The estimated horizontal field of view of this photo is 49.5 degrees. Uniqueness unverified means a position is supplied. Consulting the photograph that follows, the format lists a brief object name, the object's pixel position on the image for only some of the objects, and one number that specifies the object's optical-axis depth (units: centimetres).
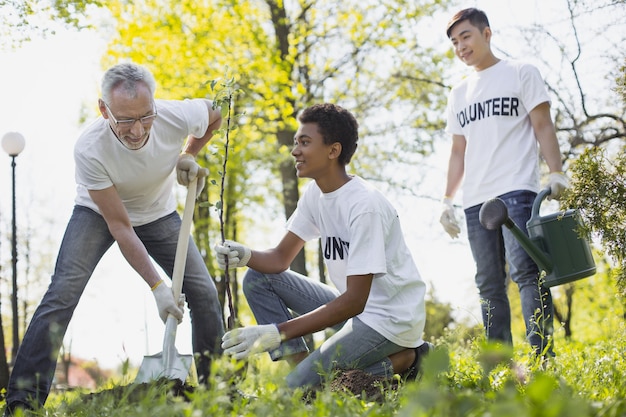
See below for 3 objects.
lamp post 866
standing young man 344
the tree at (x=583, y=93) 616
